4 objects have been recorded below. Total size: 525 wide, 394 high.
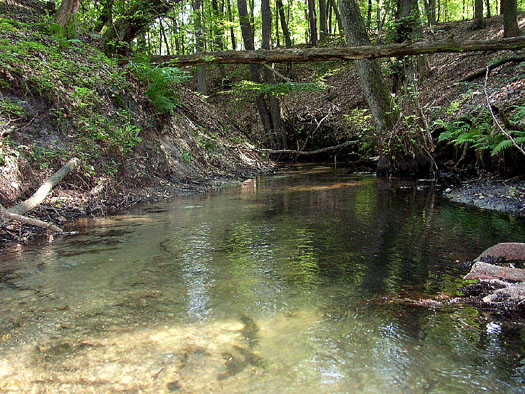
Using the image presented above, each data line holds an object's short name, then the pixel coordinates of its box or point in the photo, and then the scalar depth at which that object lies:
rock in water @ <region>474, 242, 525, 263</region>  3.94
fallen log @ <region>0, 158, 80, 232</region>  5.06
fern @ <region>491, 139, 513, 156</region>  7.08
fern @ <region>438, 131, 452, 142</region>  8.96
